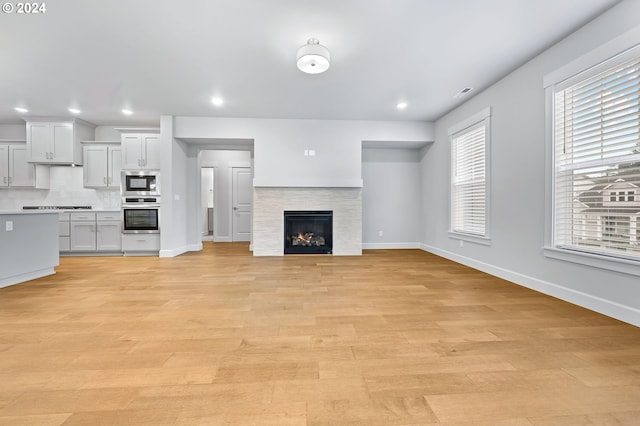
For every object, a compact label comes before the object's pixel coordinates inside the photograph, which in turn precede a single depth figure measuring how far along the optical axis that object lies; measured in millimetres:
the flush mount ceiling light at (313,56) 2787
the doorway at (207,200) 9062
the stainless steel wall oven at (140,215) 5426
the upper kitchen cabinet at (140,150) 5457
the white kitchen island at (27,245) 3307
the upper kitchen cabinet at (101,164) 5625
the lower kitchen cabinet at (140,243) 5438
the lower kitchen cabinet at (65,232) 5398
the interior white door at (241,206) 7637
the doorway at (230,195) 7621
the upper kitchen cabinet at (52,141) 5383
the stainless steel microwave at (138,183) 5453
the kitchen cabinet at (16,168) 5508
